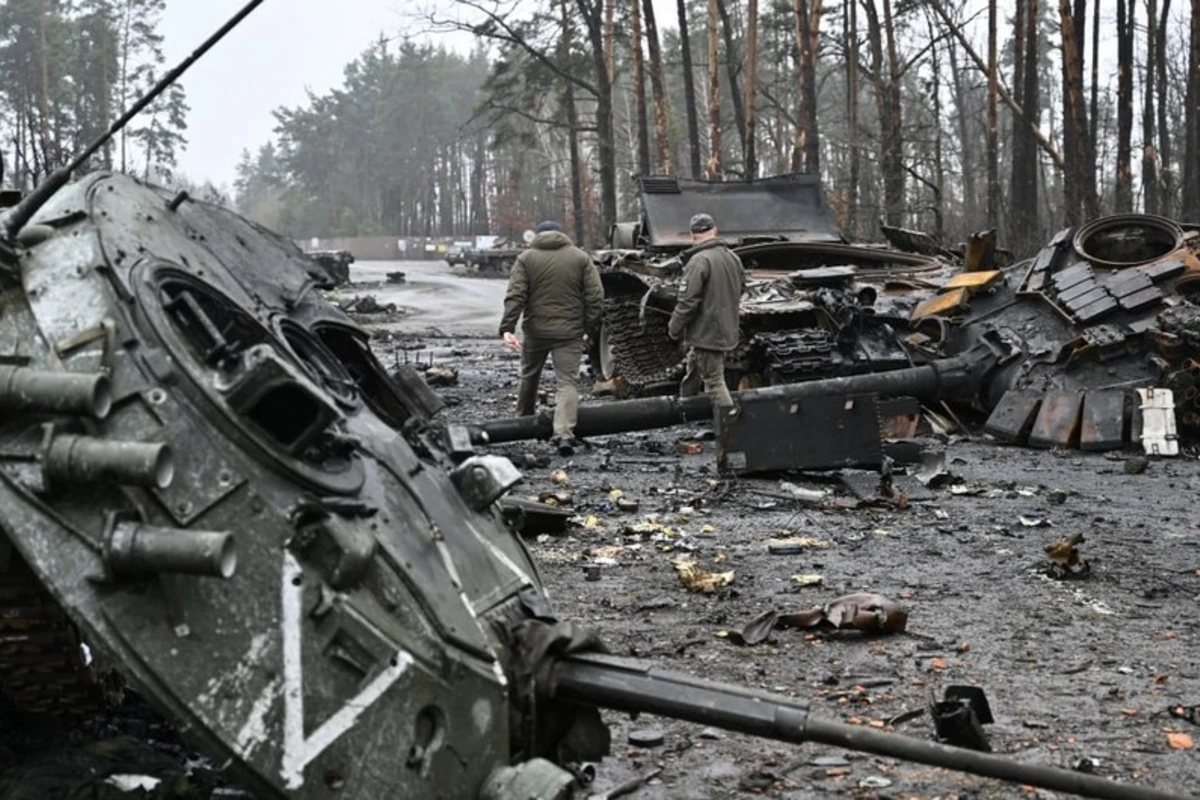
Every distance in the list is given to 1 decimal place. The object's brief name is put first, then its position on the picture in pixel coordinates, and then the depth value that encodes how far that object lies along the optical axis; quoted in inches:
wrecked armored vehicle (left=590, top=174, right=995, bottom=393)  470.3
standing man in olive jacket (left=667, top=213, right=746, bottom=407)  427.8
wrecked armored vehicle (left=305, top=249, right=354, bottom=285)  1260.5
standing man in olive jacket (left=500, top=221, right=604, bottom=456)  424.5
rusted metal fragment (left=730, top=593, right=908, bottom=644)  229.9
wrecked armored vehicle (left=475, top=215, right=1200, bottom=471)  373.7
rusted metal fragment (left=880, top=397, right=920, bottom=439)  437.1
